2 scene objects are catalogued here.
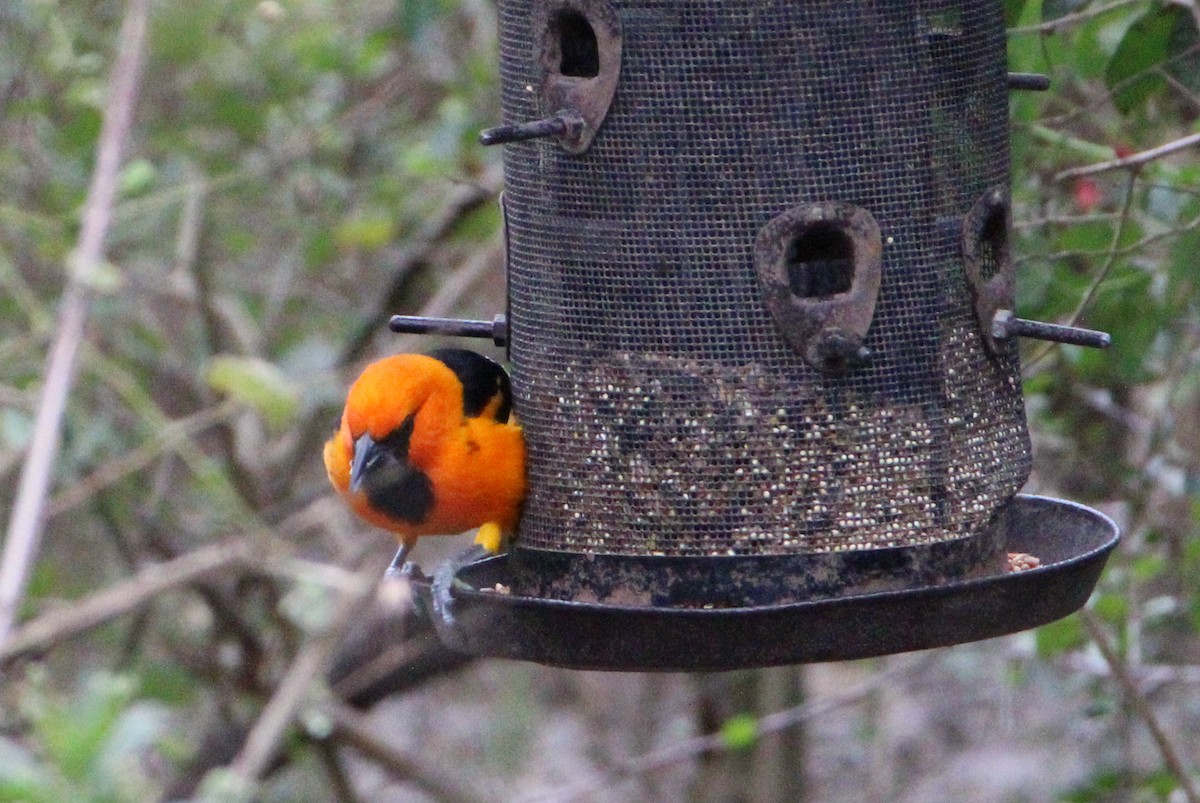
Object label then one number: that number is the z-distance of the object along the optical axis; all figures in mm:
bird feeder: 7141
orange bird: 7934
